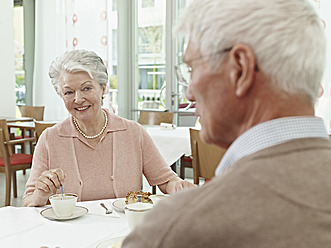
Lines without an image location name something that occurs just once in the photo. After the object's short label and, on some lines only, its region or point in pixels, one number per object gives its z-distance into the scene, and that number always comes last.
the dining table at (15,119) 5.05
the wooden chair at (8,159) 3.82
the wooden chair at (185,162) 4.11
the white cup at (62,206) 1.36
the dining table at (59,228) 1.18
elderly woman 1.84
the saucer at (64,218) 1.37
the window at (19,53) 6.87
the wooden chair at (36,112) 5.97
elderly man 0.55
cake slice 1.36
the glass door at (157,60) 5.84
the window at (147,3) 6.03
